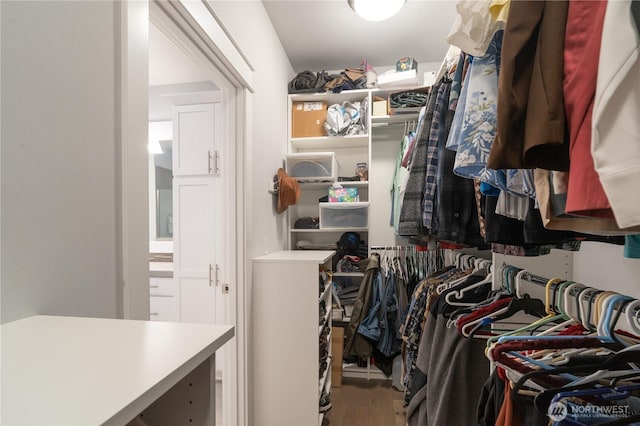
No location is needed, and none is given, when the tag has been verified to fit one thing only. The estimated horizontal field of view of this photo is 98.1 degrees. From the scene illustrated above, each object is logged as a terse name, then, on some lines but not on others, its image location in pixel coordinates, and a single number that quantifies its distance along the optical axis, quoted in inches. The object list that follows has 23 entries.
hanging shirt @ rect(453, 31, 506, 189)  26.1
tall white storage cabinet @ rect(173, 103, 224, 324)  83.2
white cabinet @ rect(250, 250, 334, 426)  64.7
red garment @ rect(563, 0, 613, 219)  16.0
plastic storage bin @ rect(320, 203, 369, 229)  94.3
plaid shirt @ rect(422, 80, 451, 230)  46.8
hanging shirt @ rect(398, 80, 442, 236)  51.2
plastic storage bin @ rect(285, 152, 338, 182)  91.8
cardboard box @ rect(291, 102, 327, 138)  99.3
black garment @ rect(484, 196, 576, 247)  33.2
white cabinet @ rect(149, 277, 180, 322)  97.4
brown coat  17.8
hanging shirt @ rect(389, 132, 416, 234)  87.4
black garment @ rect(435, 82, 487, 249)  43.7
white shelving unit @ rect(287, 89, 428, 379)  100.7
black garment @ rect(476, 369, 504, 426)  29.0
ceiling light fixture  67.2
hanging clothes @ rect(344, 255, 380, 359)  92.2
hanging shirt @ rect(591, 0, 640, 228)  14.0
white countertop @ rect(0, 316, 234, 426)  10.9
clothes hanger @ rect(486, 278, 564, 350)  31.4
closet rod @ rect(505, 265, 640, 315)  34.3
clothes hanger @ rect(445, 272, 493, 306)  46.1
